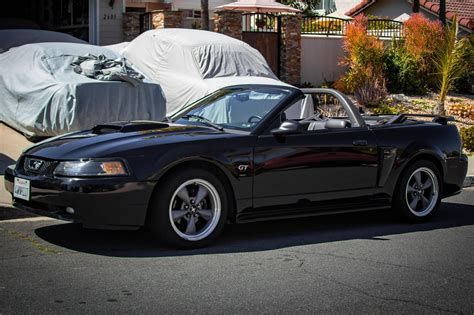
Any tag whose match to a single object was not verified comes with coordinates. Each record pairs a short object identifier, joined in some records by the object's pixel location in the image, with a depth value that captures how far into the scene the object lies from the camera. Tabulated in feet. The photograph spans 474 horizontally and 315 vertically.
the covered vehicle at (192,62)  48.57
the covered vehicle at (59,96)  39.55
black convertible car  21.47
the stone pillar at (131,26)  70.23
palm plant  60.44
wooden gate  69.72
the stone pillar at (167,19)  65.92
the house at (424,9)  96.73
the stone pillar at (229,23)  66.69
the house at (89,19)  69.72
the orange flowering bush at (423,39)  70.13
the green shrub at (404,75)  69.72
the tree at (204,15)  65.72
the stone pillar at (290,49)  70.54
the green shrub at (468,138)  50.60
